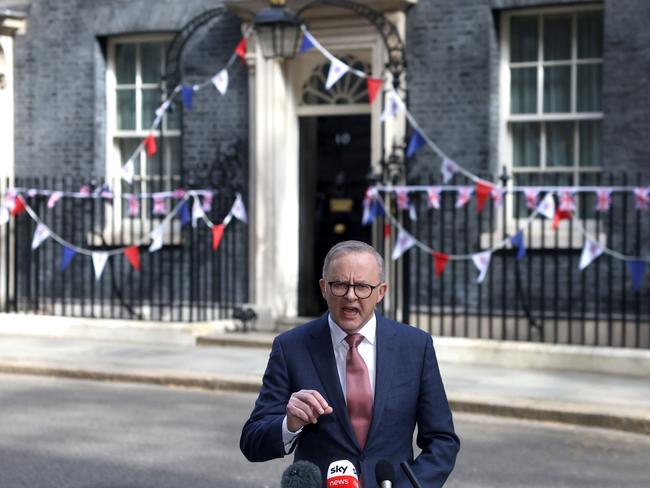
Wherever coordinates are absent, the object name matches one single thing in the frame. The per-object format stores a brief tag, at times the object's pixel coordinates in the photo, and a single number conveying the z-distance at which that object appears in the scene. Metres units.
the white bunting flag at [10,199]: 16.69
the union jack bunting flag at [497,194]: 13.59
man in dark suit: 4.03
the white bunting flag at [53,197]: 16.16
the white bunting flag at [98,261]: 15.42
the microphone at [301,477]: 3.59
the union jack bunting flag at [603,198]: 13.10
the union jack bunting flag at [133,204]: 16.17
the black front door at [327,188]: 15.83
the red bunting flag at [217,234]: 15.51
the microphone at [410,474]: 3.66
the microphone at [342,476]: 3.73
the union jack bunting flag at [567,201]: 13.28
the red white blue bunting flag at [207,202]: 15.91
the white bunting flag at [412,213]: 14.33
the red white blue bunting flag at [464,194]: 13.74
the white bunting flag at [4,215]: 16.55
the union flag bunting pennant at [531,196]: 13.44
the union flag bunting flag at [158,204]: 15.95
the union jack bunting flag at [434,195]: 13.99
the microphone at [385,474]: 3.70
